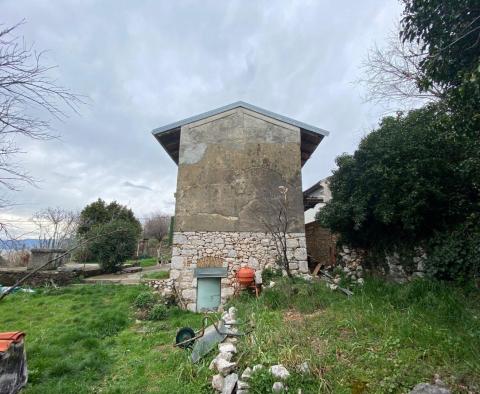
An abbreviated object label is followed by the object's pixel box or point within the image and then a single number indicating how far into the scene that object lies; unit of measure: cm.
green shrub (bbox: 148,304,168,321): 817
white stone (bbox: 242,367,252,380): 358
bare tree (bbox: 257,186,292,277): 933
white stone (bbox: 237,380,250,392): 345
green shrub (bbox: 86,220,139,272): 1417
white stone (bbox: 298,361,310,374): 348
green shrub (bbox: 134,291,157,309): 874
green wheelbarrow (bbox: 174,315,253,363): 470
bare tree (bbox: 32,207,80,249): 2134
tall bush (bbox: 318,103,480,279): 627
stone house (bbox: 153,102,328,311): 927
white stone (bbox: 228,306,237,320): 611
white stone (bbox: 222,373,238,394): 353
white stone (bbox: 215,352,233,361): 420
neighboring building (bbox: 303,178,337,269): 1233
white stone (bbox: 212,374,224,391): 377
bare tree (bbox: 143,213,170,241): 3469
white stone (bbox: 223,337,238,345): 476
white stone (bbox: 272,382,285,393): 329
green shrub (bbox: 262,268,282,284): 895
